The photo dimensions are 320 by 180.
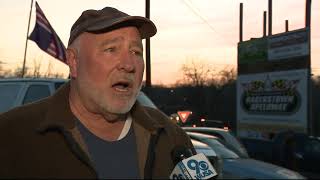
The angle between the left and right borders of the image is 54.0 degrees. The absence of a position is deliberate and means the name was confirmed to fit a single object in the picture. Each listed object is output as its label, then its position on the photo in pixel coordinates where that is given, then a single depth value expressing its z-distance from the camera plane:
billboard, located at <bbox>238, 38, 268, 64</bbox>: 14.24
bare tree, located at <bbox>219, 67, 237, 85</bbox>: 35.46
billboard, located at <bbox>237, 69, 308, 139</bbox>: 12.25
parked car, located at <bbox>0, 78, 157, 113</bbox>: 4.29
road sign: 10.32
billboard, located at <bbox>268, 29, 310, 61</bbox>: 12.33
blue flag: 7.53
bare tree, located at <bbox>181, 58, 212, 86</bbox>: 35.25
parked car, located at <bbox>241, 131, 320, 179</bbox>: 9.79
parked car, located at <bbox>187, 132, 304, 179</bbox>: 5.40
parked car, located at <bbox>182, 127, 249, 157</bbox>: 6.76
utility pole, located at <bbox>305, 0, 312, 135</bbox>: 11.96
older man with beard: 1.23
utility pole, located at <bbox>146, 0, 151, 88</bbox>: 11.58
